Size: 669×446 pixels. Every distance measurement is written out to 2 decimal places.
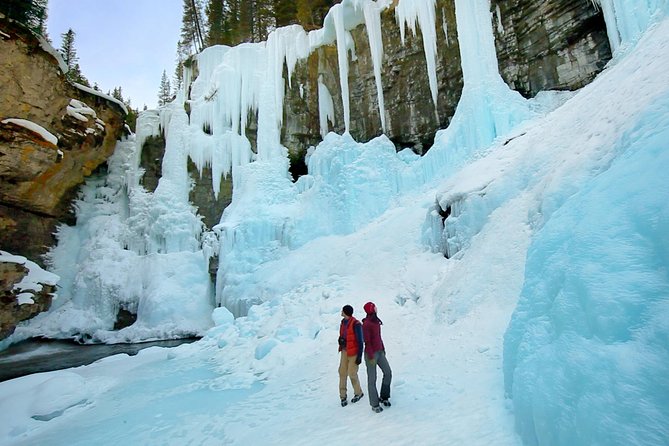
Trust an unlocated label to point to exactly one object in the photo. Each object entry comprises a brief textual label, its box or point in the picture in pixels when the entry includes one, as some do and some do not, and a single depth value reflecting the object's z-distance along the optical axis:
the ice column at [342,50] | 18.42
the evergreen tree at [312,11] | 21.59
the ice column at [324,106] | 20.62
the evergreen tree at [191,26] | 29.84
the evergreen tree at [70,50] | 31.02
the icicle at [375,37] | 17.67
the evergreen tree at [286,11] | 23.25
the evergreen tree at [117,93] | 38.67
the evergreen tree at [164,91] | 41.44
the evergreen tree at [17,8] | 14.33
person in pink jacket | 4.34
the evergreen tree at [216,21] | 26.17
